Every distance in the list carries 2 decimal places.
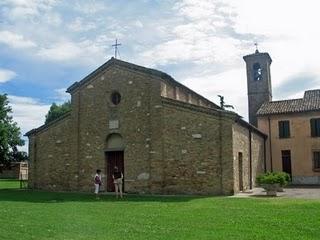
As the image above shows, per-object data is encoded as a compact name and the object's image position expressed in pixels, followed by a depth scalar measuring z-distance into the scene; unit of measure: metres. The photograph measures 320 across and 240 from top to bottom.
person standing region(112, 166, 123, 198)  21.78
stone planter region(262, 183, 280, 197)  21.30
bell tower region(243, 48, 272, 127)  41.48
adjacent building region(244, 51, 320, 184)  35.62
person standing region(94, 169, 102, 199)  21.87
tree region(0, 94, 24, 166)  43.53
